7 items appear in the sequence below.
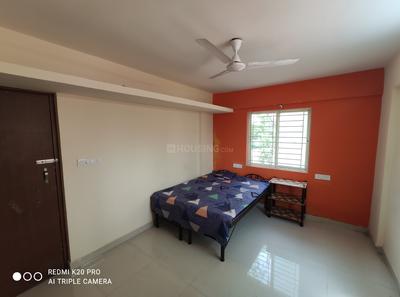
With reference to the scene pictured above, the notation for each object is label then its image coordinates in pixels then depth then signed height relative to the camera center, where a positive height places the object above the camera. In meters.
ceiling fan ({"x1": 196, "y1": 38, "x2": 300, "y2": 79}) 1.71 +0.72
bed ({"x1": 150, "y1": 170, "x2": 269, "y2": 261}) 2.23 -1.02
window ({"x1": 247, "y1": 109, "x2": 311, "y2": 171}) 3.26 -0.12
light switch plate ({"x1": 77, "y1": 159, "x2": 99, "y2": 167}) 2.11 -0.35
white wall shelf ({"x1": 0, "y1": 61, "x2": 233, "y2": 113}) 1.31 +0.45
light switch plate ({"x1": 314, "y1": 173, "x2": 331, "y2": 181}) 3.04 -0.76
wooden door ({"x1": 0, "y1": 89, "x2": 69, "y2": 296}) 1.67 -0.57
